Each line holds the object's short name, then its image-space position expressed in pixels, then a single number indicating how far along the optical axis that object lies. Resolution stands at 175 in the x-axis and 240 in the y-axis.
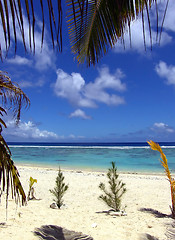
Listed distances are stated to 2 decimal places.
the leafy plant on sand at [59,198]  6.00
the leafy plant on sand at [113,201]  5.45
